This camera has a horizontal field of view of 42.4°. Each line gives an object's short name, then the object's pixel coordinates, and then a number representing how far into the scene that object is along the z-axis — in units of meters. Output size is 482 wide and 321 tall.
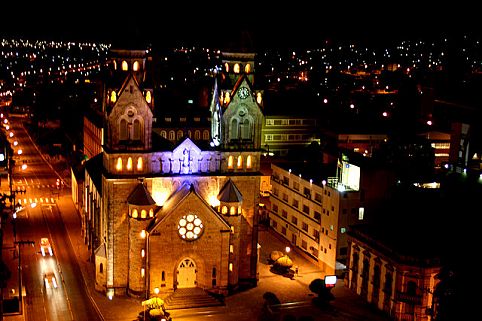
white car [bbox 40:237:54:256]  76.41
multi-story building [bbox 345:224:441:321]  57.12
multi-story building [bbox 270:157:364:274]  71.44
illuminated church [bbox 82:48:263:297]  63.94
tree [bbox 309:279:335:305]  61.84
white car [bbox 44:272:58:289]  66.38
